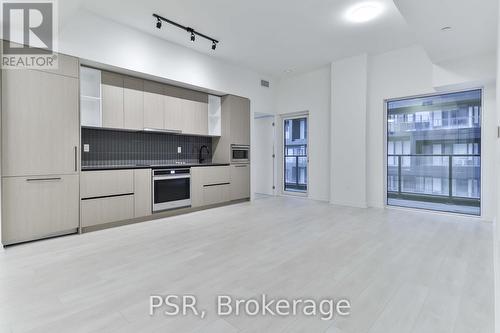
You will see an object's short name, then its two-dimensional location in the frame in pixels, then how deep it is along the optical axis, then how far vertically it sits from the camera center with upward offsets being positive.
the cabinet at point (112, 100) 3.94 +0.96
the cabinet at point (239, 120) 5.64 +0.96
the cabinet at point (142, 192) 4.13 -0.45
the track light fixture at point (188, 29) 3.73 +2.08
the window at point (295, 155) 6.78 +0.24
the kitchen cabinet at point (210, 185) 4.97 -0.42
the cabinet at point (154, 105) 4.43 +1.00
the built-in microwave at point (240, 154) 5.72 +0.23
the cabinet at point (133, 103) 4.17 +0.97
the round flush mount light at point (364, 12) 3.47 +2.09
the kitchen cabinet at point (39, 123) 3.01 +0.49
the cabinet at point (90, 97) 3.77 +0.96
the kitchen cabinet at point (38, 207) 3.02 -0.52
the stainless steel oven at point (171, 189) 4.40 -0.43
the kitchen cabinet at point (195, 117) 5.03 +0.93
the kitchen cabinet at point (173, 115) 4.72 +0.89
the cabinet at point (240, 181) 5.71 -0.38
